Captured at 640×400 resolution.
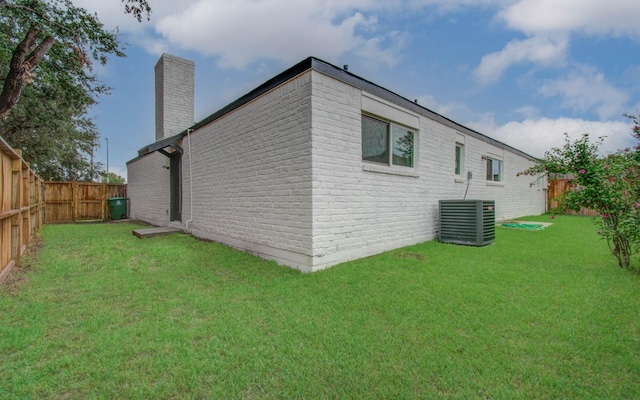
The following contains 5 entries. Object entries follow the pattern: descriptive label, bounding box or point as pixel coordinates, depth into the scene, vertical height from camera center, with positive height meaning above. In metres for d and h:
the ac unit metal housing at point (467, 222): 6.40 -0.51
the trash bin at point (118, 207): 13.73 -0.39
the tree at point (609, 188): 4.41 +0.19
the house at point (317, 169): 4.60 +0.62
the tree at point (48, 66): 7.23 +3.94
